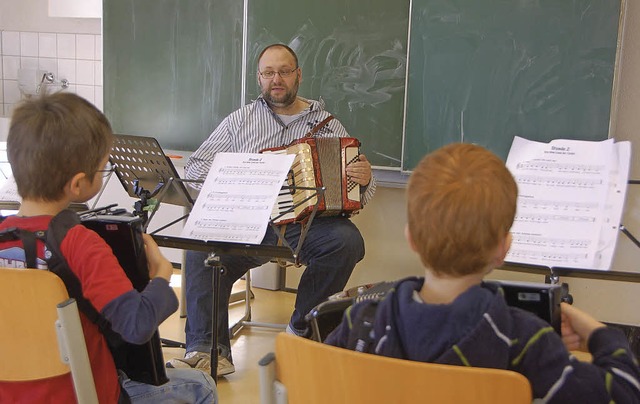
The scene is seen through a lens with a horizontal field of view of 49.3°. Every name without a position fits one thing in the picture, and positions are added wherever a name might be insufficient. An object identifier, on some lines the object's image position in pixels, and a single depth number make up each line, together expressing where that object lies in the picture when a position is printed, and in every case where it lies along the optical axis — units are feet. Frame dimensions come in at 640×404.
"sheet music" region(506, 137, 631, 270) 6.62
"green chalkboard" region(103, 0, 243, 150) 12.29
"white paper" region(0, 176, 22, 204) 9.70
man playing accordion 9.16
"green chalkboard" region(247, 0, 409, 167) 10.82
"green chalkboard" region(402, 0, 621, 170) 9.62
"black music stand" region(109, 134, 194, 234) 8.00
